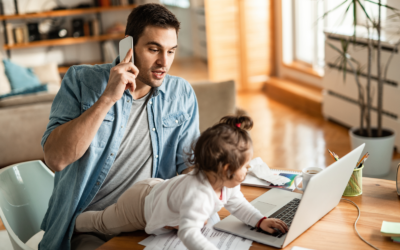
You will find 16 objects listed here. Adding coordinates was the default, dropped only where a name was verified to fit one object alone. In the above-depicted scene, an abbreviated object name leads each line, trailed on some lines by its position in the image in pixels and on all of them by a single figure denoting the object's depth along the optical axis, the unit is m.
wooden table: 1.02
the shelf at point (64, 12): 6.00
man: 1.31
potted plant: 3.02
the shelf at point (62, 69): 6.39
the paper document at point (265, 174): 1.39
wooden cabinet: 6.06
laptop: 0.99
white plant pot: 3.05
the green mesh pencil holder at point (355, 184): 1.25
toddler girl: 0.99
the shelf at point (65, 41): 6.13
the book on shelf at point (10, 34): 6.05
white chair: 1.48
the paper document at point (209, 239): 1.05
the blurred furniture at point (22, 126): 3.06
